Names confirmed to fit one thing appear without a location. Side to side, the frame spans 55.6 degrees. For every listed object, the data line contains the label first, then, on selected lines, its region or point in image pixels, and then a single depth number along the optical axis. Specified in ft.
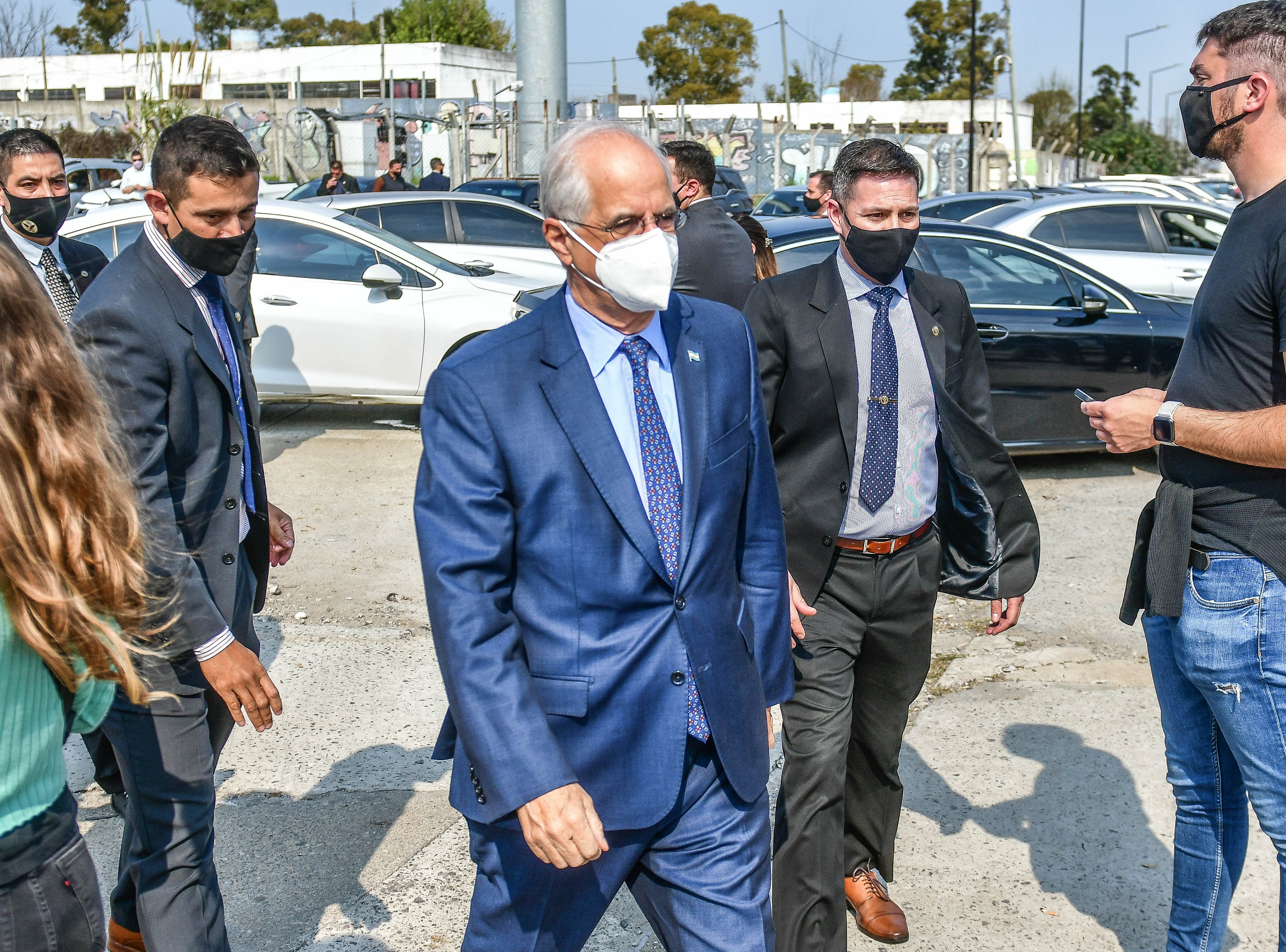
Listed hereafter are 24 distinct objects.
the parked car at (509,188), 52.54
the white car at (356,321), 30.37
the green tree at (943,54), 241.76
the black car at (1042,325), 26.32
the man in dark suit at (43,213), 16.83
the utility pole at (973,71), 112.06
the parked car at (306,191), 56.85
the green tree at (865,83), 262.47
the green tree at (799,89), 257.55
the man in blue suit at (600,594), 6.89
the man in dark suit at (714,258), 17.17
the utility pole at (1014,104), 124.57
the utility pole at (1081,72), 168.96
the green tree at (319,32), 277.23
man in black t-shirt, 8.26
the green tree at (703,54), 235.40
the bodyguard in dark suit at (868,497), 10.36
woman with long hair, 5.27
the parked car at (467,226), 35.76
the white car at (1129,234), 39.50
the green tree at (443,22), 240.94
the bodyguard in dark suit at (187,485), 8.51
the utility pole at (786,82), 168.45
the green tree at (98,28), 227.20
